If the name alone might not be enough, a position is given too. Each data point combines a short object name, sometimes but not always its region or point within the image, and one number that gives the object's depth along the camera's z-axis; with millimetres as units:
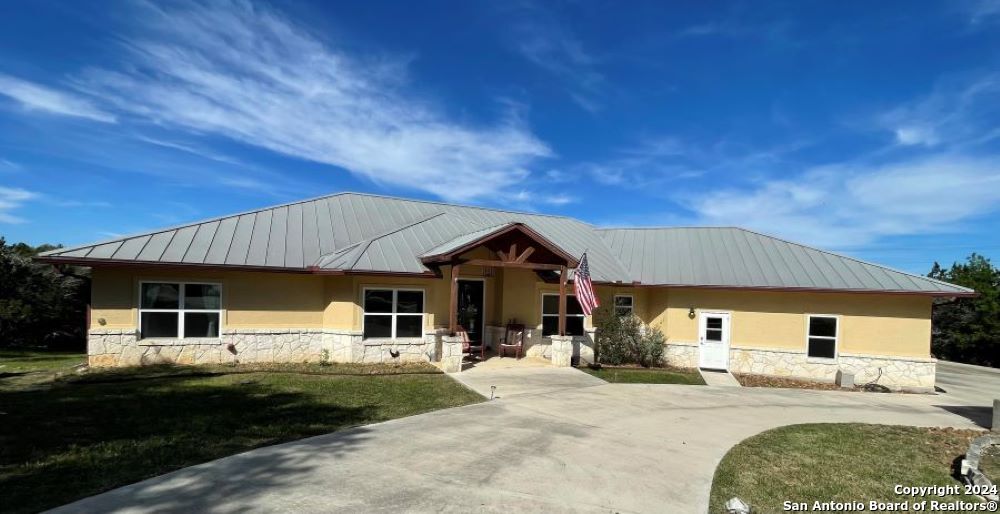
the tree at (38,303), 22703
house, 14047
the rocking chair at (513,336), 17195
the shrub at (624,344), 17578
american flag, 14992
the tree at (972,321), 26641
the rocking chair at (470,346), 15324
